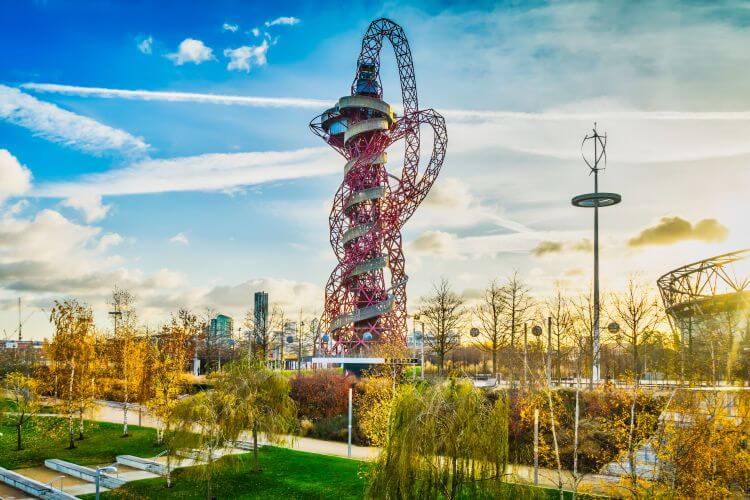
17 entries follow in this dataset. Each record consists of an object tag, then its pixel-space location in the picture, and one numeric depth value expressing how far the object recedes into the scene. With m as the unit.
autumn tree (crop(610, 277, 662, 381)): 36.53
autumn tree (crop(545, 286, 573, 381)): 36.03
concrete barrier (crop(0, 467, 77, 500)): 19.94
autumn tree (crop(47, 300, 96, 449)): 30.17
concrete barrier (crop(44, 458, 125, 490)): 21.60
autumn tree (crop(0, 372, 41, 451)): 29.43
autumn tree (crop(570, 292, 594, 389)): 34.41
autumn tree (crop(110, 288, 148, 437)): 33.31
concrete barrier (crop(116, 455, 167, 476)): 23.25
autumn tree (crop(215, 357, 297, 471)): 22.39
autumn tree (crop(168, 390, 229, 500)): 20.45
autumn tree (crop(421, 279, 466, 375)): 41.09
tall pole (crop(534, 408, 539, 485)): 18.76
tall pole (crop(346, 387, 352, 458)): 24.33
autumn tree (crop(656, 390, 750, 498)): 13.59
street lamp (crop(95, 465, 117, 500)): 19.11
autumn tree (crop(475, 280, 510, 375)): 39.03
